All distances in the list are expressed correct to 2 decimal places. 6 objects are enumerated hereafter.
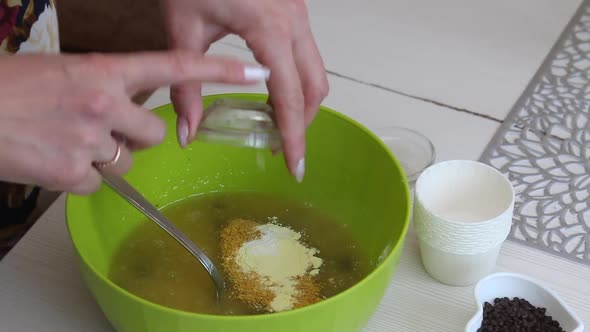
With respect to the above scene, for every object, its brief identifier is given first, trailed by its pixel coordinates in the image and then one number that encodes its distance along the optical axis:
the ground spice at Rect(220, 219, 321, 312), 0.81
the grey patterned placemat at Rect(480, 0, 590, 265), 0.95
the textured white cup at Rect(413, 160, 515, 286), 0.82
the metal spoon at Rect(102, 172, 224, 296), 0.78
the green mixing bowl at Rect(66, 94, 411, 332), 0.68
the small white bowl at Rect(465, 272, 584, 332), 0.79
